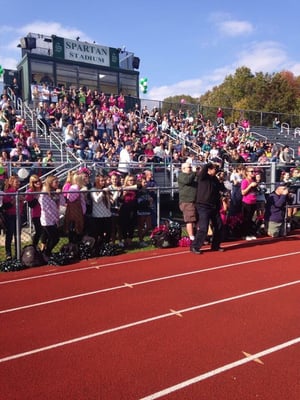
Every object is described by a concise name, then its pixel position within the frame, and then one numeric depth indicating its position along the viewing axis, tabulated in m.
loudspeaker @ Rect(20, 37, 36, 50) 28.02
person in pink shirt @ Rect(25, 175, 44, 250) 8.22
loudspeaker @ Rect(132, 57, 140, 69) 33.21
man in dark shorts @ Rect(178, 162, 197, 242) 9.11
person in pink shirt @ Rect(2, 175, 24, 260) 8.07
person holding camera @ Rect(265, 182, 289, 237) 10.34
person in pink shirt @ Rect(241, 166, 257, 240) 10.11
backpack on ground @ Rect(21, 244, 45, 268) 7.78
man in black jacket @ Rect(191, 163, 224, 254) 8.30
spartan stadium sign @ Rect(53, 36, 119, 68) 29.70
